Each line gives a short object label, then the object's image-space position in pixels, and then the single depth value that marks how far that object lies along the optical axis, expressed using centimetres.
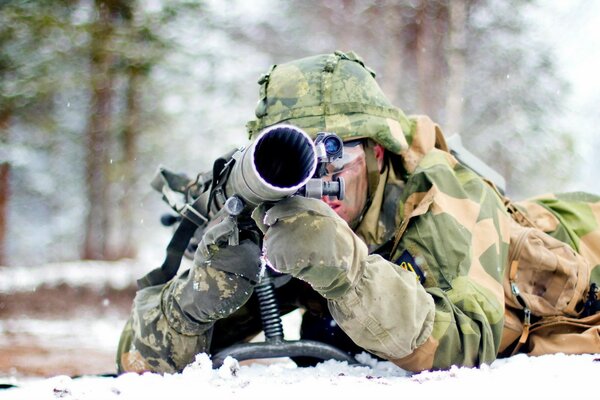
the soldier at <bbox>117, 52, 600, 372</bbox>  185
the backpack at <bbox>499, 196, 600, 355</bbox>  250
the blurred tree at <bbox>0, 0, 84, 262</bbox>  1009
